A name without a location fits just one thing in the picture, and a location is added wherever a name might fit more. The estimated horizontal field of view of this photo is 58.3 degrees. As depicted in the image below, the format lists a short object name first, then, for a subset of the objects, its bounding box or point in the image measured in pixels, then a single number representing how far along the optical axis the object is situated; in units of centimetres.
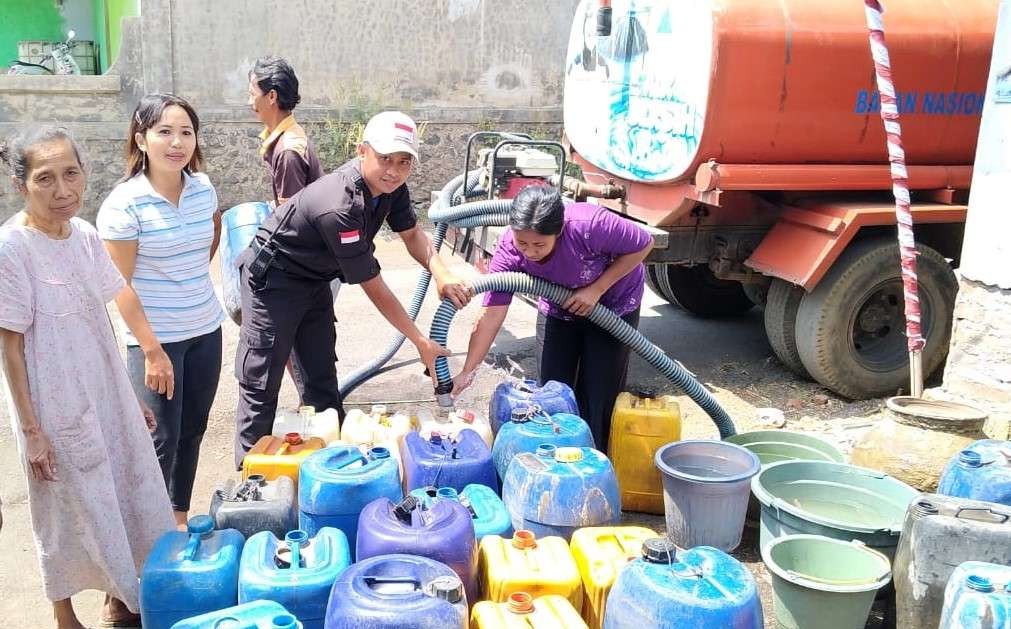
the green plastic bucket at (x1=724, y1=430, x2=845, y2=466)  402
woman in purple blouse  373
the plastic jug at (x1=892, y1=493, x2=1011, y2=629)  256
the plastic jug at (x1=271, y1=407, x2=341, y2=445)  356
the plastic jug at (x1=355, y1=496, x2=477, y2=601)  254
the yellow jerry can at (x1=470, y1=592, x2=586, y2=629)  237
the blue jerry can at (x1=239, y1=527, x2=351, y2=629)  241
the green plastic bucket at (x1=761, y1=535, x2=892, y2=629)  279
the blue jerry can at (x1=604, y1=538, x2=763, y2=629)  234
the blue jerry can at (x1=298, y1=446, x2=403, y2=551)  287
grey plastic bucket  344
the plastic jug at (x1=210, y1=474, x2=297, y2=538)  277
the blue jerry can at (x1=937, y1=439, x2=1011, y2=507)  291
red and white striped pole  454
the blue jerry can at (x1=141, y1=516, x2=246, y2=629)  246
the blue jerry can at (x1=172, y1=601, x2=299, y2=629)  212
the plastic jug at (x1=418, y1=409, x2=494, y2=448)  348
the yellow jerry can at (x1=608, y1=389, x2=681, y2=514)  389
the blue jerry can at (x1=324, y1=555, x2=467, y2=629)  217
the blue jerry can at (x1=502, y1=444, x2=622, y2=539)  304
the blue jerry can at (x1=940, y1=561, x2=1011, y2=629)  218
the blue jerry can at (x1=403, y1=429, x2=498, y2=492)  312
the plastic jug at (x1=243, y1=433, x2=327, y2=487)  315
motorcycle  1066
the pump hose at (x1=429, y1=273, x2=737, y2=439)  390
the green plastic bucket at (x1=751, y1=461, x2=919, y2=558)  305
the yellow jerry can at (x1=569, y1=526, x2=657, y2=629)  266
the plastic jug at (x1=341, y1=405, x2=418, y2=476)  348
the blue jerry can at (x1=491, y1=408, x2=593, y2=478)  338
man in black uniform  334
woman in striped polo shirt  306
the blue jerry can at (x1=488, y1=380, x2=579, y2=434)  373
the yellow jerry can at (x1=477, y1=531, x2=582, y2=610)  260
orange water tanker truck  499
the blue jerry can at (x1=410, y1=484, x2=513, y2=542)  286
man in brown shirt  428
